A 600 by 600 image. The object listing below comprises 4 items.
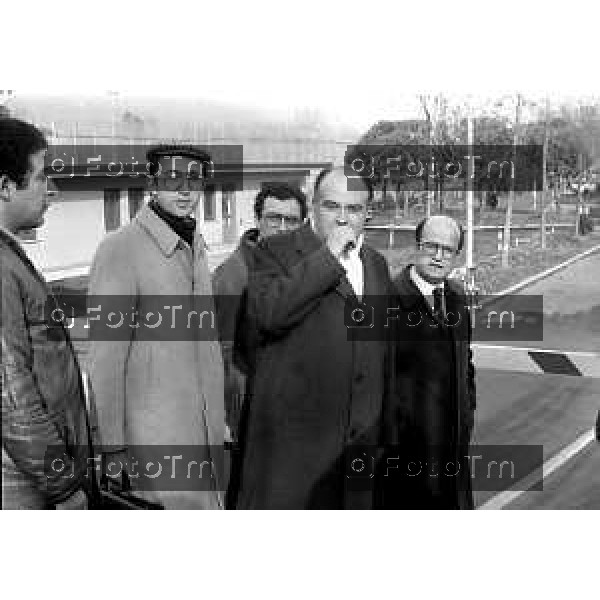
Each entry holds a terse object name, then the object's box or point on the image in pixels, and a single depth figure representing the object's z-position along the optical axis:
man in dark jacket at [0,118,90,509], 1.79
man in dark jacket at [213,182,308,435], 2.04
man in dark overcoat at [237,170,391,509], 1.90
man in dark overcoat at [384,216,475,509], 2.08
